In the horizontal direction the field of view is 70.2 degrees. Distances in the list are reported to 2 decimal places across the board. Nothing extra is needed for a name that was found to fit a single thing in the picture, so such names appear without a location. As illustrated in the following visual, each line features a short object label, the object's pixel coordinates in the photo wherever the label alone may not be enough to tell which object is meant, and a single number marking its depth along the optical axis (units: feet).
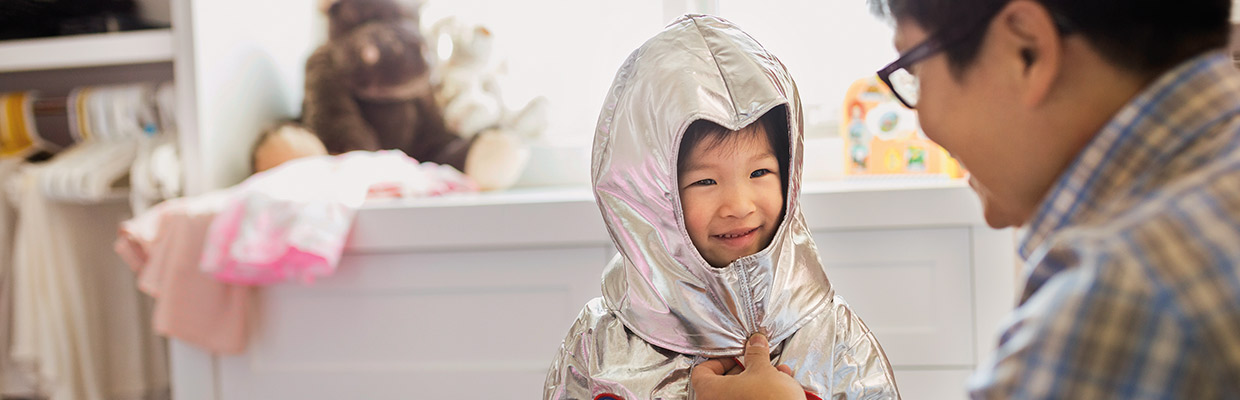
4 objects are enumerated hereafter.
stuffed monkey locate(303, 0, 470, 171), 6.12
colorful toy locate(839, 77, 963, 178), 5.20
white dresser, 4.54
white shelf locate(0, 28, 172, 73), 5.42
